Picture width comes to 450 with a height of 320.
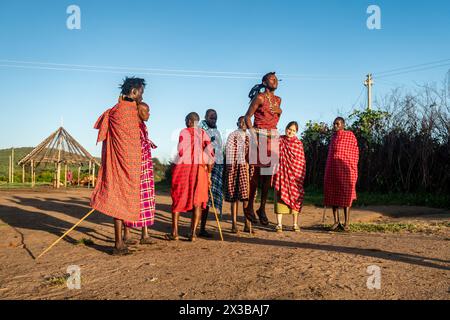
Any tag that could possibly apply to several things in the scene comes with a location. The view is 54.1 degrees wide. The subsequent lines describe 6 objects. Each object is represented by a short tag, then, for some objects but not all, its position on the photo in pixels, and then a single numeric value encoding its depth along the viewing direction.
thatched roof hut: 24.30
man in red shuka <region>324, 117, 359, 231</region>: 6.94
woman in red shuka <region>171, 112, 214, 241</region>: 5.87
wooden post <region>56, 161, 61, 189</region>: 22.61
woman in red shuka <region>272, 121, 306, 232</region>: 6.68
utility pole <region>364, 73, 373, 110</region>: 23.80
